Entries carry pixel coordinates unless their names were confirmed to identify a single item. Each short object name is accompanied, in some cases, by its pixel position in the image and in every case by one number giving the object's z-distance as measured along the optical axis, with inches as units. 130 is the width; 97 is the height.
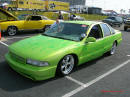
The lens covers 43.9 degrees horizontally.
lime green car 147.2
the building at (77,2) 4173.2
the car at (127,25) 707.7
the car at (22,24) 383.6
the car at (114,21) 846.3
